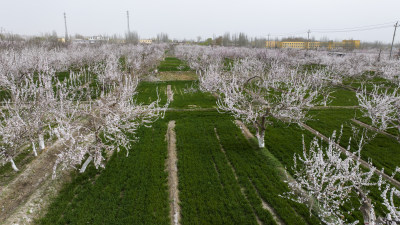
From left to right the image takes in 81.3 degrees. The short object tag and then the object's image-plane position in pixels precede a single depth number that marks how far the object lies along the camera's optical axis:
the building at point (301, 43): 144.50
